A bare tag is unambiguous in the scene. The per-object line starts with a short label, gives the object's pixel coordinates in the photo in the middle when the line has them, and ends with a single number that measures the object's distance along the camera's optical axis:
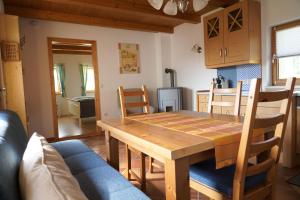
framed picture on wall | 4.75
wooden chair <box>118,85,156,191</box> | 1.97
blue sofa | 0.70
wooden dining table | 1.00
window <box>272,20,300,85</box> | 2.85
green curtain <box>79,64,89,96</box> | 8.35
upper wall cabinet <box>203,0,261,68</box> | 3.01
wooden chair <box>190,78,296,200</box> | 1.03
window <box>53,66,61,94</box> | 7.95
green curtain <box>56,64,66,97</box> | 7.95
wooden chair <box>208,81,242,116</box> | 1.87
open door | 2.79
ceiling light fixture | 2.00
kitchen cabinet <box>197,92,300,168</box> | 2.35
